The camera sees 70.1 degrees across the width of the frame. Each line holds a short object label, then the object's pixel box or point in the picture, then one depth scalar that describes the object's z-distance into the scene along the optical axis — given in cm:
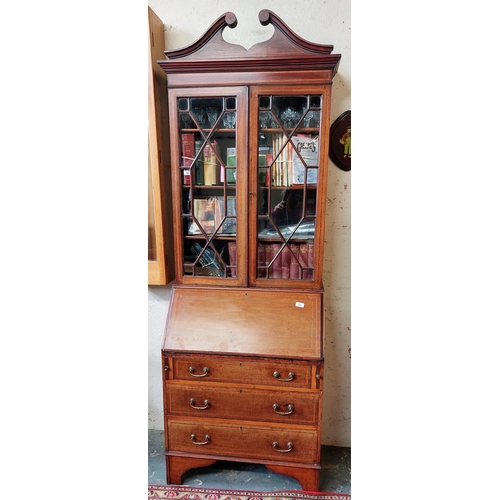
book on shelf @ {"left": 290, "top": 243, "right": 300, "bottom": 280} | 168
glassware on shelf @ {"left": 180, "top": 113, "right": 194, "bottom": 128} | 163
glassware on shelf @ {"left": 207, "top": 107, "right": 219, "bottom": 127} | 161
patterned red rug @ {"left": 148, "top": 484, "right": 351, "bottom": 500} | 165
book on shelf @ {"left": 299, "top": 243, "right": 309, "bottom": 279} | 168
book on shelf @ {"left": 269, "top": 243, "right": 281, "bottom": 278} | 169
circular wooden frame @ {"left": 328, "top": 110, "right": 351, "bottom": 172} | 174
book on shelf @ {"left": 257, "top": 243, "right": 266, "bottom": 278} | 170
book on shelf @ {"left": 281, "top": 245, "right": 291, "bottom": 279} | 169
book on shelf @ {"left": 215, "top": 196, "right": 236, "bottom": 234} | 167
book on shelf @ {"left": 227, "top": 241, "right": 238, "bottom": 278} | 171
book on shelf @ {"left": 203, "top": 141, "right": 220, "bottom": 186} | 163
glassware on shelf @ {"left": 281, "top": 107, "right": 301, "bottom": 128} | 157
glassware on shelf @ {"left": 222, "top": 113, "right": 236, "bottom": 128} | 159
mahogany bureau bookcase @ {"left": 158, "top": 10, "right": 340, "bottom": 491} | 153
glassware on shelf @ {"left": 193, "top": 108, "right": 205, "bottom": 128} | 162
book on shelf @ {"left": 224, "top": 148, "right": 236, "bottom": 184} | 162
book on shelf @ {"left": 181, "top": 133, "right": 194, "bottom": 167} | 165
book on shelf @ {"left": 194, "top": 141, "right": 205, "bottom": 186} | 165
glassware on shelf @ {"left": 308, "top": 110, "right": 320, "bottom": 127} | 155
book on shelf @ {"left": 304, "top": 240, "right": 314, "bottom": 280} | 167
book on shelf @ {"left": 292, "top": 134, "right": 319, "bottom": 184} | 158
